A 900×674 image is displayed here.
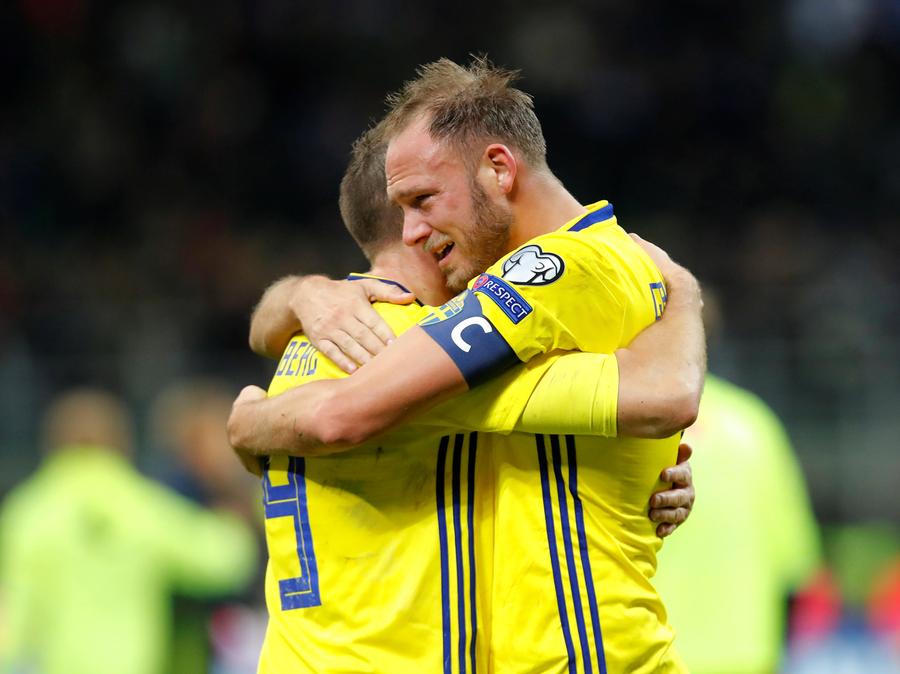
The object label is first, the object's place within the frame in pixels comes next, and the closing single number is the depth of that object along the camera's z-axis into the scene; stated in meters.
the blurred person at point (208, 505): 16.97
